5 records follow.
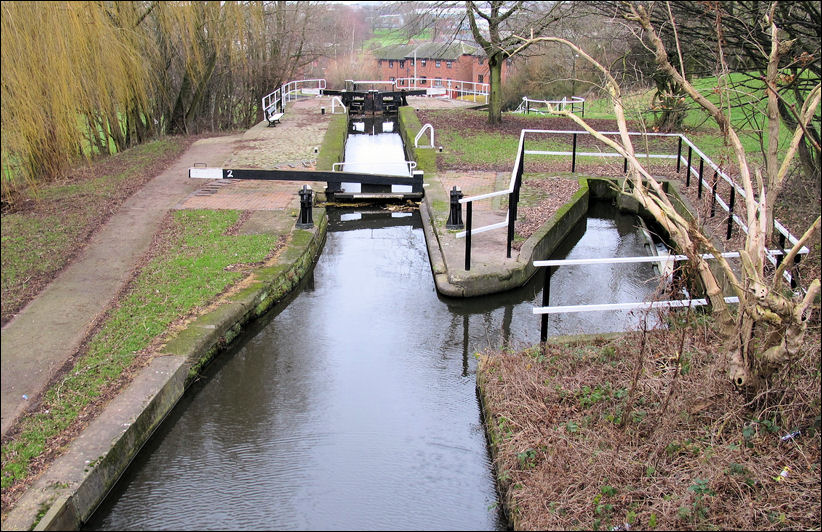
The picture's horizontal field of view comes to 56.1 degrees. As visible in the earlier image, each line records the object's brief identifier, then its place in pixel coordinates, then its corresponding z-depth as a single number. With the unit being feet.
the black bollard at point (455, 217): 41.32
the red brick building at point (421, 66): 241.24
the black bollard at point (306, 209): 42.73
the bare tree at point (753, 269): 18.22
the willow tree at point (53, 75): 26.76
